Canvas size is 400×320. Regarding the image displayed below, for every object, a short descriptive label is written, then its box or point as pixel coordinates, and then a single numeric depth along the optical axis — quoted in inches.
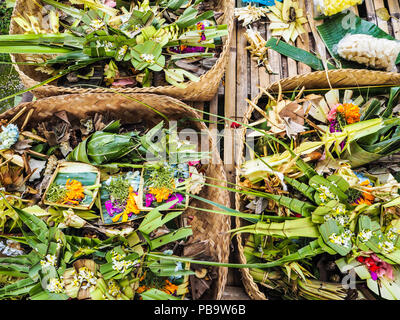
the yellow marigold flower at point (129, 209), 40.5
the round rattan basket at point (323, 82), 43.1
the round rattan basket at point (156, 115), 41.7
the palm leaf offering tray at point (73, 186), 39.6
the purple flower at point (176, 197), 41.6
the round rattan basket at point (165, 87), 44.5
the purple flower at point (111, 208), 41.1
